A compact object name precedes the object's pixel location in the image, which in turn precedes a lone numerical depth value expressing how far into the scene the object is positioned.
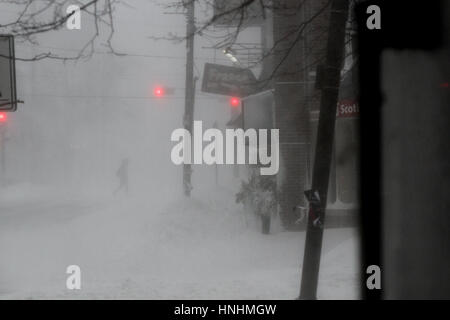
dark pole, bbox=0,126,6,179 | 25.84
